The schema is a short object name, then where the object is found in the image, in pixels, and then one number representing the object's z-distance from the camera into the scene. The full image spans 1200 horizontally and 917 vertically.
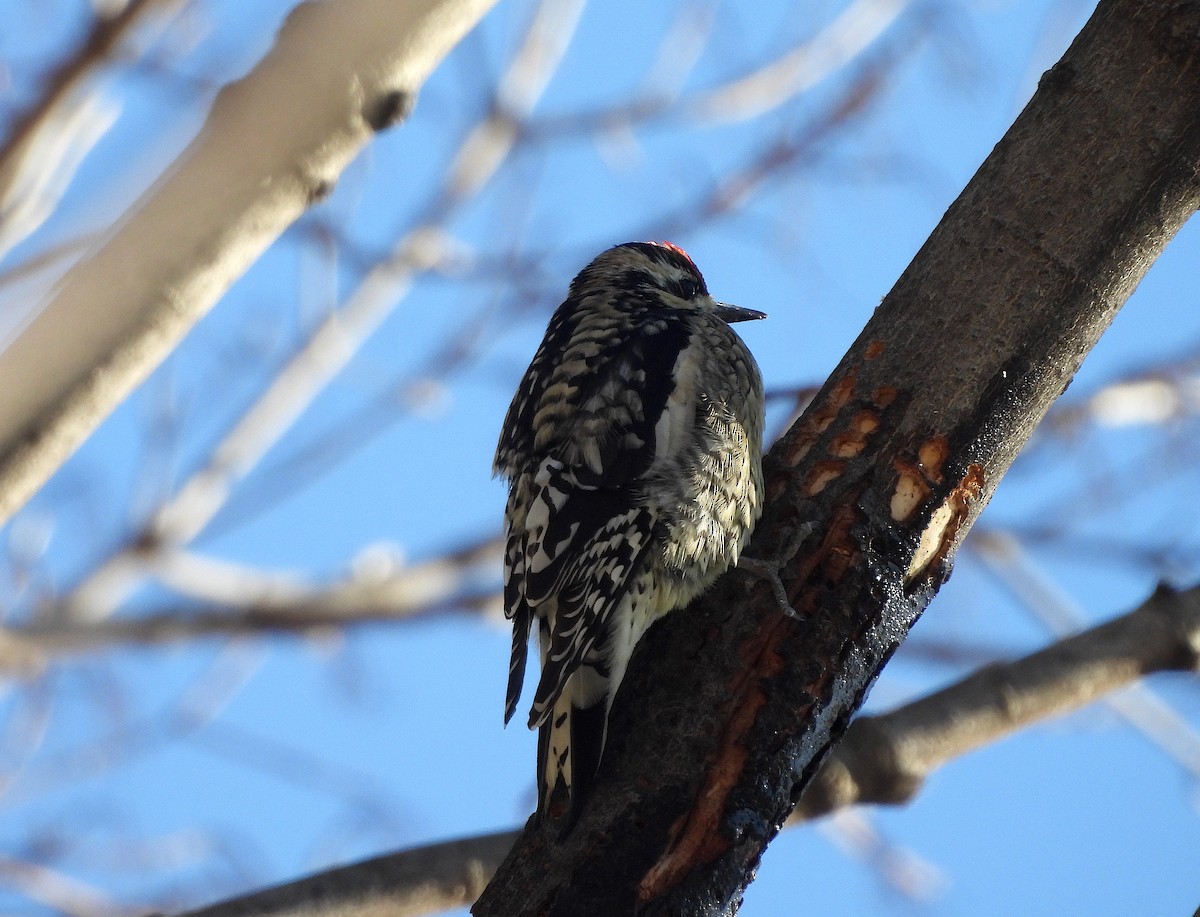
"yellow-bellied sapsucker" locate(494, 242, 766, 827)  5.40
